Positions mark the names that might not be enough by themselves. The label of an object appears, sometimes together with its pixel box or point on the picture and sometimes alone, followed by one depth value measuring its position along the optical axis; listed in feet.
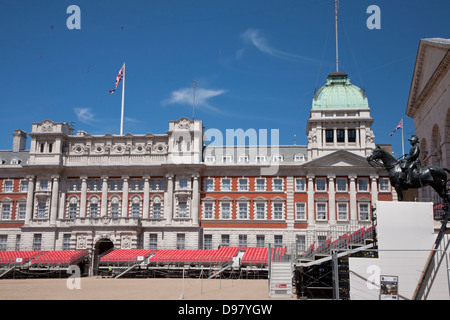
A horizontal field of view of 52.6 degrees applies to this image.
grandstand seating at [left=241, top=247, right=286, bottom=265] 155.53
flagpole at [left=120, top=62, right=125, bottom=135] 199.33
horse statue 76.54
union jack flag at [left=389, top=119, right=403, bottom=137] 191.21
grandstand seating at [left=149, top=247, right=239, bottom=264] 158.61
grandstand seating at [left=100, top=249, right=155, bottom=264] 162.61
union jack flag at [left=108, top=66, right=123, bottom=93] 198.03
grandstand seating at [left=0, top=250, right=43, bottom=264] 165.63
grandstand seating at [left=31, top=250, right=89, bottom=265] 164.76
